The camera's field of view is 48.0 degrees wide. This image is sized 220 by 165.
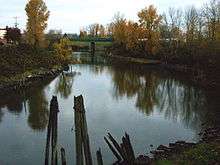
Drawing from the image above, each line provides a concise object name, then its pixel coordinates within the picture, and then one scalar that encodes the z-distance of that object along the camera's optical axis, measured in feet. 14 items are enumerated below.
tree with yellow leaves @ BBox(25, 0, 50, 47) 158.27
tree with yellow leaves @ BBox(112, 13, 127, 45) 236.97
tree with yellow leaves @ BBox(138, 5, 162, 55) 194.05
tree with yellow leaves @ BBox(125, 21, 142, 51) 206.47
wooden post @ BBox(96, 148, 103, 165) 37.06
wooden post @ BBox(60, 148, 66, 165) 37.09
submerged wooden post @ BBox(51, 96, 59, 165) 36.69
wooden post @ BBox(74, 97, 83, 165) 33.45
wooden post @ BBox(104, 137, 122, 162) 41.59
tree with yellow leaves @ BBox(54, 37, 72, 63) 147.50
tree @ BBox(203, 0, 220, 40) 130.19
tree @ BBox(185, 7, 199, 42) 153.98
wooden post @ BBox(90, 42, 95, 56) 299.64
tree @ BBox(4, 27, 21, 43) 172.59
